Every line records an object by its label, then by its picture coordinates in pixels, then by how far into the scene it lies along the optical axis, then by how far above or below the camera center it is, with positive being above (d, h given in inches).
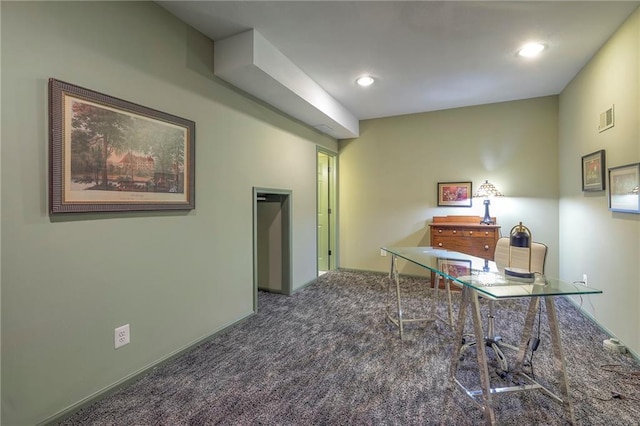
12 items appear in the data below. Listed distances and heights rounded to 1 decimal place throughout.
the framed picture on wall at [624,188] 83.0 +7.3
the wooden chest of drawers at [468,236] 147.6 -13.0
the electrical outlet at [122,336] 72.6 -31.8
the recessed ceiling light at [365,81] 128.0 +61.3
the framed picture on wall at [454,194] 168.7 +11.1
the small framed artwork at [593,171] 102.3 +15.6
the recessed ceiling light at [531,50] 101.5 +59.9
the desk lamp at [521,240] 79.6 -8.0
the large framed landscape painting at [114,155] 60.6 +15.1
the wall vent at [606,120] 97.3 +32.4
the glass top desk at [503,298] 58.0 -23.1
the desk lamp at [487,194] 153.6 +10.1
